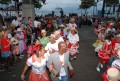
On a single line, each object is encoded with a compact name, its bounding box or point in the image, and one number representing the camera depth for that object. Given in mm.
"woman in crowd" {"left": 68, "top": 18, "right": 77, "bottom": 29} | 5575
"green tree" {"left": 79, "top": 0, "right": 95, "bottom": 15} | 26873
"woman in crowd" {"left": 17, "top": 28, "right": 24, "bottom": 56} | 5005
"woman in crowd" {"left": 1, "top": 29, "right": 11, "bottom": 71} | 3936
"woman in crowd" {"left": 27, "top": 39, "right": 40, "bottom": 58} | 3473
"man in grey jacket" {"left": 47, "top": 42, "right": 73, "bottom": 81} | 2197
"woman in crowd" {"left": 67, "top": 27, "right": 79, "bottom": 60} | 4612
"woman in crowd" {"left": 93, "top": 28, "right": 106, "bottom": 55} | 5160
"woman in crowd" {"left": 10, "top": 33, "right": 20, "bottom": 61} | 4612
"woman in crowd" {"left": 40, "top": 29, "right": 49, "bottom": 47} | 3585
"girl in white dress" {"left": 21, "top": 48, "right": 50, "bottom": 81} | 2334
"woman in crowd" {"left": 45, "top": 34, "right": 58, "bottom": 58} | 3195
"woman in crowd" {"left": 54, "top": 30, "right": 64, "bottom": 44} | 3244
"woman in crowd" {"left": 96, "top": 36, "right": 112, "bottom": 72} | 3975
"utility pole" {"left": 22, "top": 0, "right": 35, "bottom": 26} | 7900
